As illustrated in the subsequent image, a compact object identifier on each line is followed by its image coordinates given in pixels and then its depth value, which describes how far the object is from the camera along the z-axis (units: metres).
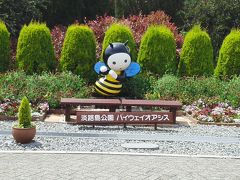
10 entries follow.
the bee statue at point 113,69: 10.40
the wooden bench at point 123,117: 8.32
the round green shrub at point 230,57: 12.25
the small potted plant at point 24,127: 6.77
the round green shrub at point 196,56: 12.24
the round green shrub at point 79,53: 11.93
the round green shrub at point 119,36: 12.10
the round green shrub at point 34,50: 11.96
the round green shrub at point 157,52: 12.14
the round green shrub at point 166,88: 10.60
